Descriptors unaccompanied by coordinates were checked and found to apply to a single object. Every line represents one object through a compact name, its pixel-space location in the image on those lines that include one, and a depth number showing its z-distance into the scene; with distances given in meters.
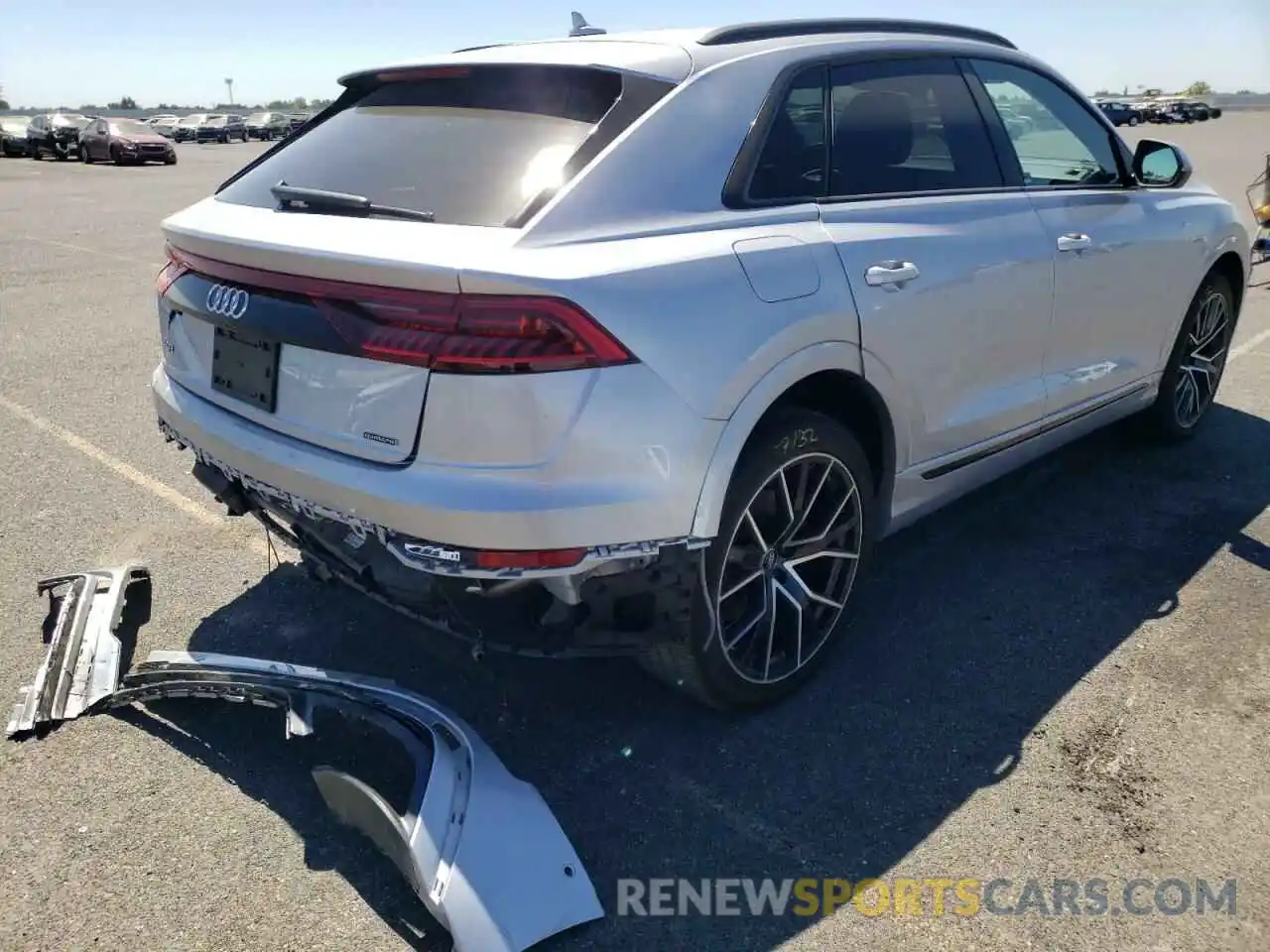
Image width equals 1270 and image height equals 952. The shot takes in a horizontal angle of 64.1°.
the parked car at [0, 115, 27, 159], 34.28
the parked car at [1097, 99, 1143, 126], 48.49
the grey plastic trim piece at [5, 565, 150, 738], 2.93
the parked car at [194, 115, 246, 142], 52.88
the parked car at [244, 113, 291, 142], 54.41
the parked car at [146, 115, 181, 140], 55.00
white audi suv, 2.29
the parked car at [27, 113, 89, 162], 31.61
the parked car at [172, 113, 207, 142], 53.88
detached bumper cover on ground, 2.20
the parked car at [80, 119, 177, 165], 29.62
